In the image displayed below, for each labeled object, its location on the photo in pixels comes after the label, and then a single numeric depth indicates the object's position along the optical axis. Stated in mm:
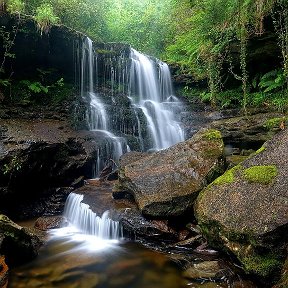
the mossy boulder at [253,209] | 3988
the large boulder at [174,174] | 5848
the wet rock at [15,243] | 4875
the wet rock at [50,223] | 6762
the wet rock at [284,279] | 3580
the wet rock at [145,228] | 5727
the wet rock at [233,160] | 6995
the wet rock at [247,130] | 8953
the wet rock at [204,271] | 4573
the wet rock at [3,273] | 4371
